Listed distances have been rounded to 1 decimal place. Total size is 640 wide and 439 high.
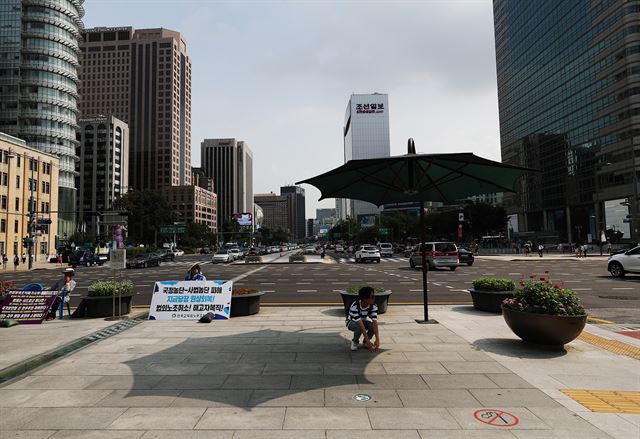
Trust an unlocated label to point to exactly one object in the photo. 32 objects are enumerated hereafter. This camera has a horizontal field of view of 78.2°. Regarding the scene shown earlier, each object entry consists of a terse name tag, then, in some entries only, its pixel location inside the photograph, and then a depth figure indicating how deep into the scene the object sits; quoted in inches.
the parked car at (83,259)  1814.7
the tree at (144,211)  3565.5
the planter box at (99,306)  439.8
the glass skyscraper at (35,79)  3356.3
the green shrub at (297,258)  1742.1
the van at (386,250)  2217.4
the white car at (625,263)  786.8
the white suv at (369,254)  1621.6
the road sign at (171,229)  3543.3
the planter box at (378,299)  402.0
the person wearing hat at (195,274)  463.4
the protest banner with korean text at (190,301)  420.2
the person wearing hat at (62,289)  441.1
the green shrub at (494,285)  441.4
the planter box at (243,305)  434.9
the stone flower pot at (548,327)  270.4
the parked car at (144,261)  1585.9
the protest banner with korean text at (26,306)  410.3
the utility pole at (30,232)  1700.2
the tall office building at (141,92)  6953.7
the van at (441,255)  1093.8
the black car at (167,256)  2172.4
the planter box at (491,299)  434.6
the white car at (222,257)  1800.0
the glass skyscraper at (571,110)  2910.9
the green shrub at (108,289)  441.7
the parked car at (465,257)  1300.3
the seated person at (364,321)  277.7
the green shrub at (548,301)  274.2
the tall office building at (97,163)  5984.3
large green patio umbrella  300.8
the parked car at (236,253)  2059.5
